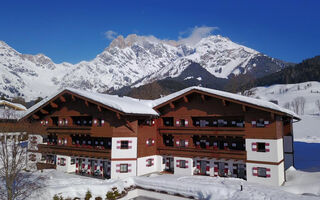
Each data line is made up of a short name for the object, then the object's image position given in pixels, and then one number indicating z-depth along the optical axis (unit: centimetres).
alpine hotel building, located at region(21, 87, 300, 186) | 2359
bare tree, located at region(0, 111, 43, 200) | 1642
